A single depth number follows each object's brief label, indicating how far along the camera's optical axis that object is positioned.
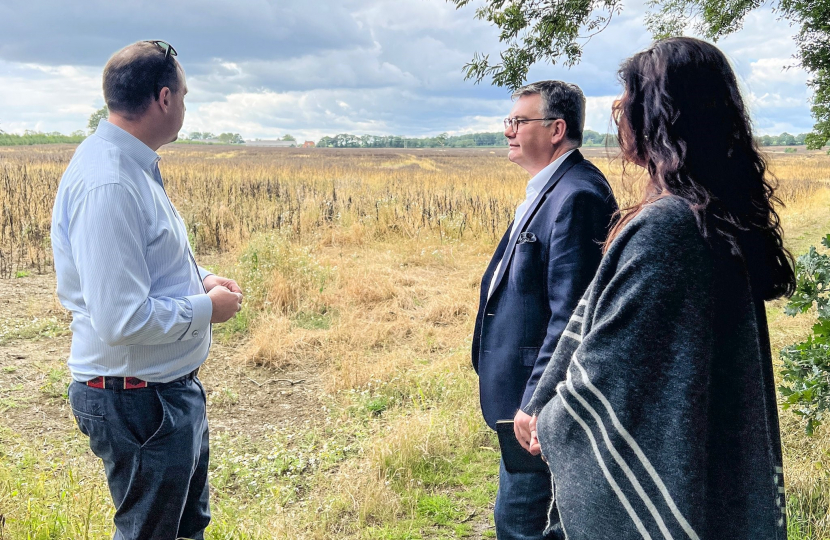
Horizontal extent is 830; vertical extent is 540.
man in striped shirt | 1.67
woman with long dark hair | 1.19
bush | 2.52
